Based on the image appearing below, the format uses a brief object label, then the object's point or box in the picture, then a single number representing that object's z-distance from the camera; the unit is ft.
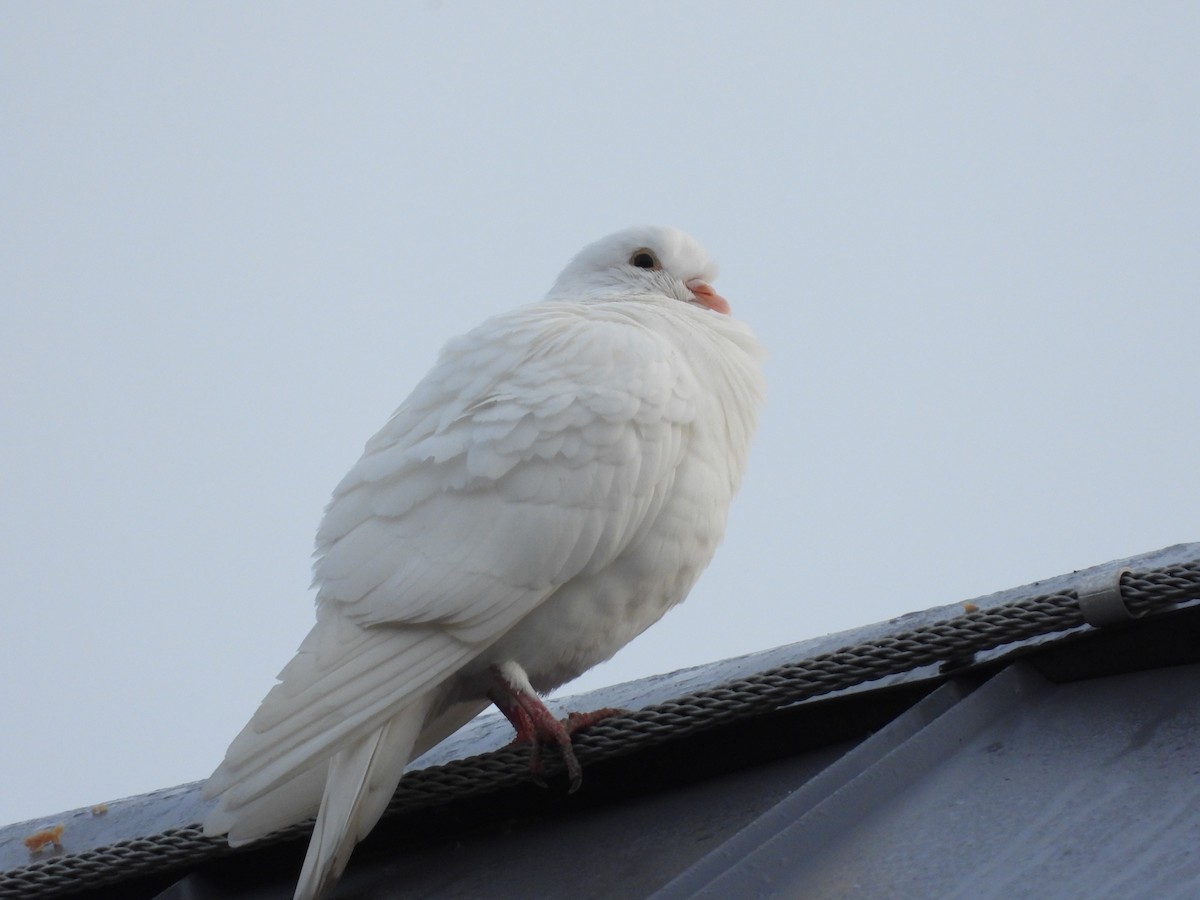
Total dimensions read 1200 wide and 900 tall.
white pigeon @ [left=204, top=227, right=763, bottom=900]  23.24
